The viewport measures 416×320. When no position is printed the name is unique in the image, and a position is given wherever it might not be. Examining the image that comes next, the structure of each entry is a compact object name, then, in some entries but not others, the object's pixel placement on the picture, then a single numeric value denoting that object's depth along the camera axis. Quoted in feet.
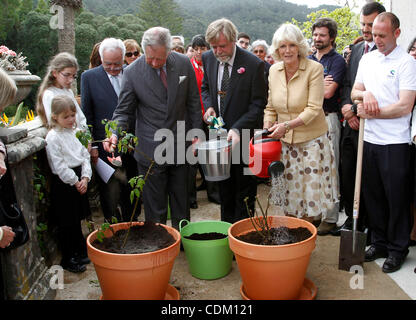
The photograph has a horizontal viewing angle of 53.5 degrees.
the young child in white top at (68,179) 11.11
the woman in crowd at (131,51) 16.73
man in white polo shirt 10.41
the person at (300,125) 11.35
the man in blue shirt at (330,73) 13.64
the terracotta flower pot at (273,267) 8.75
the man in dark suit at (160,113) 11.25
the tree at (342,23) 44.49
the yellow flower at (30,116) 18.79
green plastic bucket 10.71
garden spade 10.77
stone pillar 8.73
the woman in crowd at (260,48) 21.25
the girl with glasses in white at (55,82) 11.84
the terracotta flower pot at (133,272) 8.52
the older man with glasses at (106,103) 12.97
